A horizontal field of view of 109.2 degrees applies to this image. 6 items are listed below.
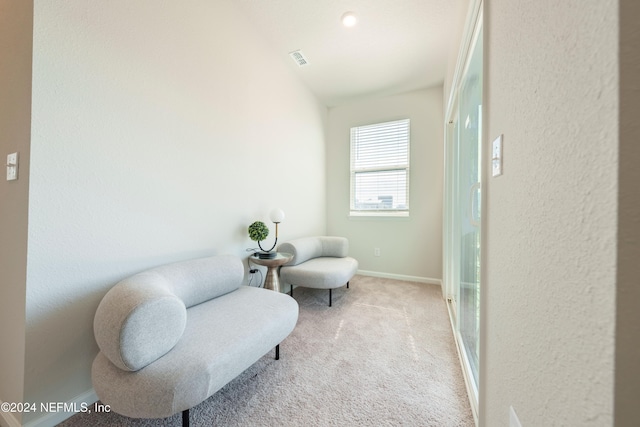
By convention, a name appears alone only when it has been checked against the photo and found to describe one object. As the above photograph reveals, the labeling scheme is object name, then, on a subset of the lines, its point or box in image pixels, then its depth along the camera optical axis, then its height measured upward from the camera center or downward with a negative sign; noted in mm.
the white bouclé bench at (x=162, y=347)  900 -632
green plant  2102 -171
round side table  2074 -472
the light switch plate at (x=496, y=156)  788 +214
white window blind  3396 +706
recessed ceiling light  2062 +1805
